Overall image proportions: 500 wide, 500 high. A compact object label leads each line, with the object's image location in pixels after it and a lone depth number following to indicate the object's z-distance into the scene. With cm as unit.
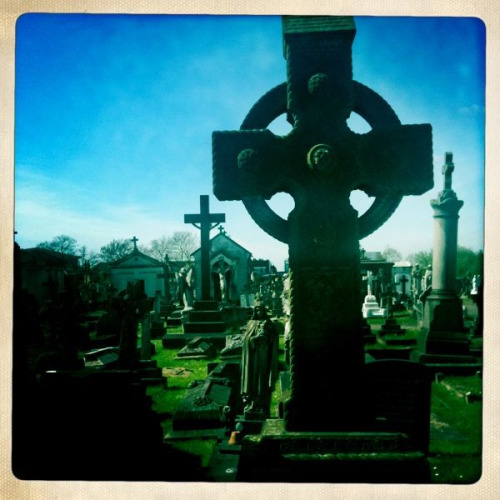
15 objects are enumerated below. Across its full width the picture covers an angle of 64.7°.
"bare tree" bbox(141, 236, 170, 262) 1900
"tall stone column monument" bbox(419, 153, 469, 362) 768
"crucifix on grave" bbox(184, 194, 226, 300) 1154
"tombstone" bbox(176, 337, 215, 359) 963
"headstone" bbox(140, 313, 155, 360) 870
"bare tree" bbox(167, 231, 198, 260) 1842
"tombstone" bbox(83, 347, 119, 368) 780
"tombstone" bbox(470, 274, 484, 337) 803
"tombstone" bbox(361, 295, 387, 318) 1569
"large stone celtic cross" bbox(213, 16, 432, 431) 249
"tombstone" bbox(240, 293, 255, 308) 1873
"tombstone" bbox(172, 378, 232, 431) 486
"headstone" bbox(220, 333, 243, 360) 884
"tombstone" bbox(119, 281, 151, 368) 734
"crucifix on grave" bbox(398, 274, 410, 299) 1726
